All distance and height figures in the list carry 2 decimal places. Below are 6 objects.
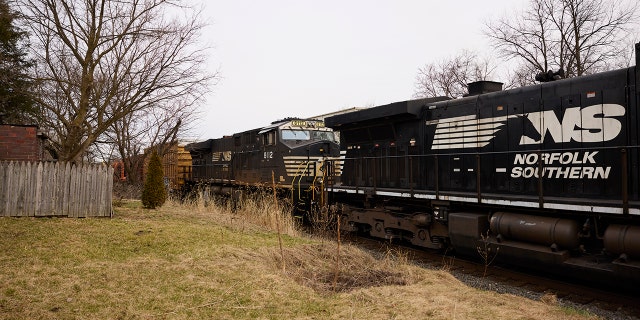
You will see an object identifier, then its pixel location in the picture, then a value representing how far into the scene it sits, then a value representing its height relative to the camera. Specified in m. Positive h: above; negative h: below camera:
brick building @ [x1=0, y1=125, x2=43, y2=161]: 13.51 +0.87
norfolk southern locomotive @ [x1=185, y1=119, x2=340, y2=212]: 14.65 +0.60
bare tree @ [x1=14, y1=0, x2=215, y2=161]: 13.34 +3.51
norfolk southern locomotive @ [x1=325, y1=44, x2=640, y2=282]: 6.55 +0.08
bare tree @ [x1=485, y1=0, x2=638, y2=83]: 21.56 +7.10
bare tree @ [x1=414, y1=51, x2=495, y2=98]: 34.97 +8.21
